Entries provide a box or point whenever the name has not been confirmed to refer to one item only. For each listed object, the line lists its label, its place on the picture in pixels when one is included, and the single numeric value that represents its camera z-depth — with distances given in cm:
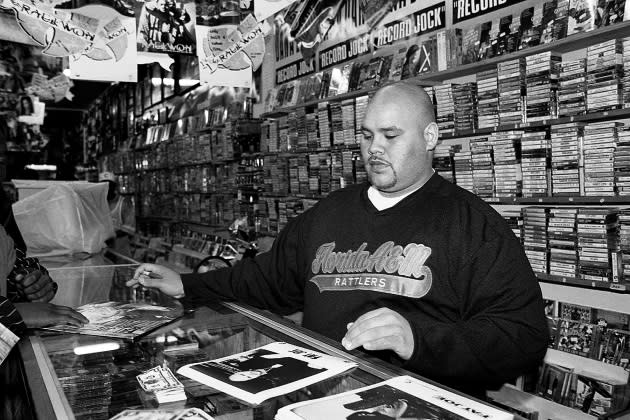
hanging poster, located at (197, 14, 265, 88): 400
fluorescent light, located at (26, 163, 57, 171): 1462
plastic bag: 410
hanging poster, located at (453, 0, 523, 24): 389
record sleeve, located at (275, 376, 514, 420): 98
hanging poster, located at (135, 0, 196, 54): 385
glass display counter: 107
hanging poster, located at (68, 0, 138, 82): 356
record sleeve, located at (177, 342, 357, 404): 112
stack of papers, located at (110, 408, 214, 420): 99
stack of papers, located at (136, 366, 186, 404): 111
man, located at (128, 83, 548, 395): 156
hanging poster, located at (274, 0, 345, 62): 527
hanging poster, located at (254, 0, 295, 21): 333
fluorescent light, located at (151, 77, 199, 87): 971
